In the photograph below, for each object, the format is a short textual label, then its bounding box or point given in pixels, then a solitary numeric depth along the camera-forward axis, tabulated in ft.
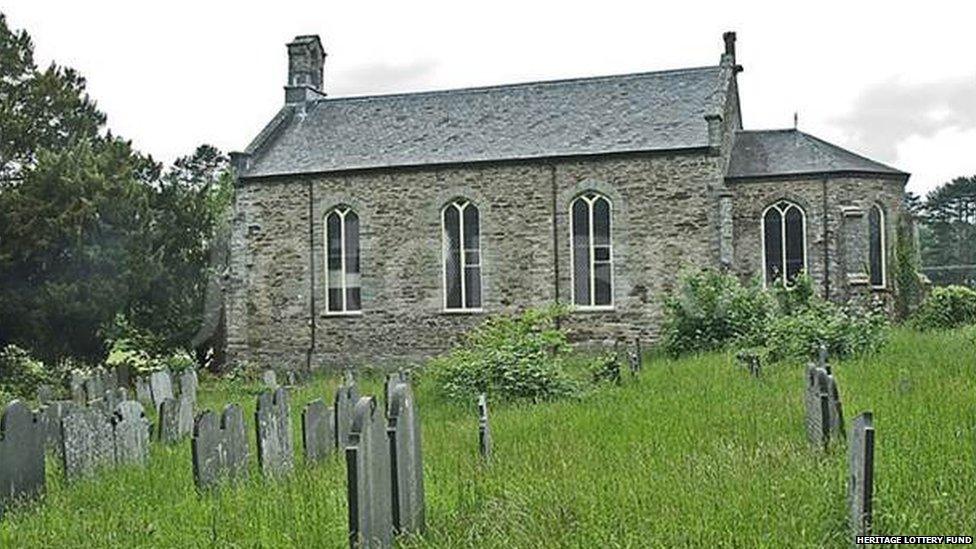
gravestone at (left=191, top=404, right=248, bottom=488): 32.22
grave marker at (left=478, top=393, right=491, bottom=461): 34.72
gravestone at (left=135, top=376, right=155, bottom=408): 63.26
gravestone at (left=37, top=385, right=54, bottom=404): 59.05
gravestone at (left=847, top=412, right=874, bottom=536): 19.80
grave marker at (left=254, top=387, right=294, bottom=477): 34.40
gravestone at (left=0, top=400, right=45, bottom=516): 32.58
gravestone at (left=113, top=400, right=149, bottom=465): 38.27
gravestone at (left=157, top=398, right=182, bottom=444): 46.47
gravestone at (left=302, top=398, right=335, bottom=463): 35.83
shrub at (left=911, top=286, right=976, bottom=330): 74.95
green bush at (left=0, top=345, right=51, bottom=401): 77.83
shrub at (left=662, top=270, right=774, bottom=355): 75.41
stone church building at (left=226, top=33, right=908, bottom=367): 91.35
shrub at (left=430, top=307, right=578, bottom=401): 51.98
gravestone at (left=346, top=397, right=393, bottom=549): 22.02
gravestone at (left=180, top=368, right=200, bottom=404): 62.49
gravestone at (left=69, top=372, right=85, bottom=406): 64.53
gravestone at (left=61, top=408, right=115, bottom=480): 35.86
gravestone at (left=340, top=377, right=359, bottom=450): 39.73
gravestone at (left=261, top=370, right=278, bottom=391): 71.54
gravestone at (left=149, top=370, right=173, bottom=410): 63.00
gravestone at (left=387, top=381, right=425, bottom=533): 24.03
